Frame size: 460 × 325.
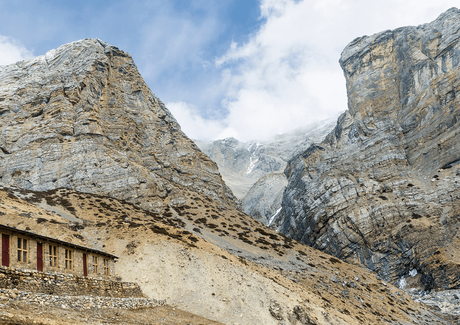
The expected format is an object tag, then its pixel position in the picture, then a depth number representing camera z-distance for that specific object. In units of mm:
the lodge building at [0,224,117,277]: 21328
